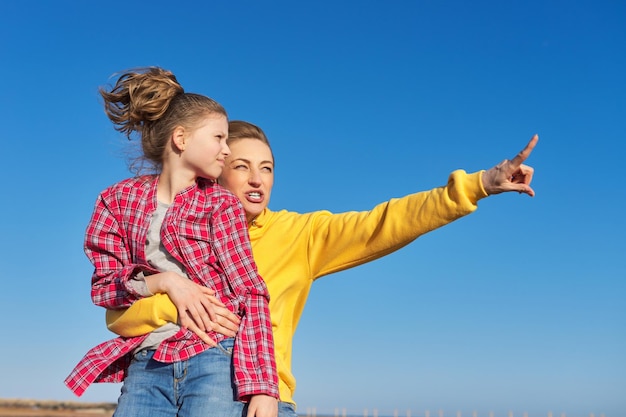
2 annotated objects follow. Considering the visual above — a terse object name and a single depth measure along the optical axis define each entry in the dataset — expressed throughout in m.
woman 3.54
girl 3.41
